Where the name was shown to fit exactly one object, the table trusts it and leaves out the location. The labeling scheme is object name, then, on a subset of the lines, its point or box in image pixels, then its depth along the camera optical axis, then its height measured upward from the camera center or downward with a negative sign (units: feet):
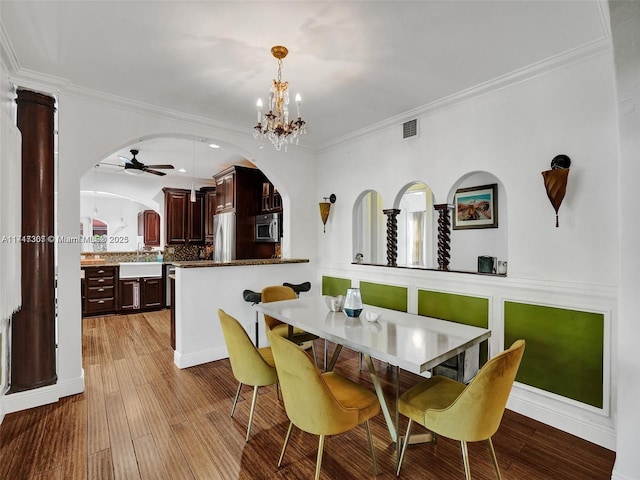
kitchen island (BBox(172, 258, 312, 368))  11.39 -2.45
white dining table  5.76 -2.13
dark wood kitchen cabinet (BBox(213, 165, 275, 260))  17.89 +1.99
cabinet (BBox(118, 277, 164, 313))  19.38 -3.53
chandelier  7.45 +2.89
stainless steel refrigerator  17.76 +0.11
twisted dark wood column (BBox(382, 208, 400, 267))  12.01 +0.06
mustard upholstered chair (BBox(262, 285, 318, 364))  10.33 -2.88
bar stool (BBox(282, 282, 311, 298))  13.55 -2.12
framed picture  13.39 +1.33
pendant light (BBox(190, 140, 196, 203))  16.90 +4.47
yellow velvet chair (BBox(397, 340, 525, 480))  4.87 -2.78
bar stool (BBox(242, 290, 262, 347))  11.91 -2.25
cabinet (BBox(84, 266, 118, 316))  18.41 -3.08
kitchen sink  19.42 -1.97
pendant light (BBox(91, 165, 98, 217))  20.52 +3.95
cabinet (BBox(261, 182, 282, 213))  17.10 +2.16
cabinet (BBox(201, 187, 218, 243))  22.90 +2.07
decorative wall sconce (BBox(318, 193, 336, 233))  14.52 +1.42
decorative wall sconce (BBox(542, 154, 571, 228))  7.59 +1.41
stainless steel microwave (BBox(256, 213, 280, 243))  16.29 +0.56
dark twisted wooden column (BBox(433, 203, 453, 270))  10.21 +0.14
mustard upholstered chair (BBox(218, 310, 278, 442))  6.98 -2.77
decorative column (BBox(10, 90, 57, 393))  8.50 -0.42
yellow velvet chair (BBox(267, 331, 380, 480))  5.18 -2.77
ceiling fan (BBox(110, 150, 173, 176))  16.12 +3.76
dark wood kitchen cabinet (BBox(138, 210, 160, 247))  25.89 +0.85
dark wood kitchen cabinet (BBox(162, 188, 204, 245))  22.40 +1.51
